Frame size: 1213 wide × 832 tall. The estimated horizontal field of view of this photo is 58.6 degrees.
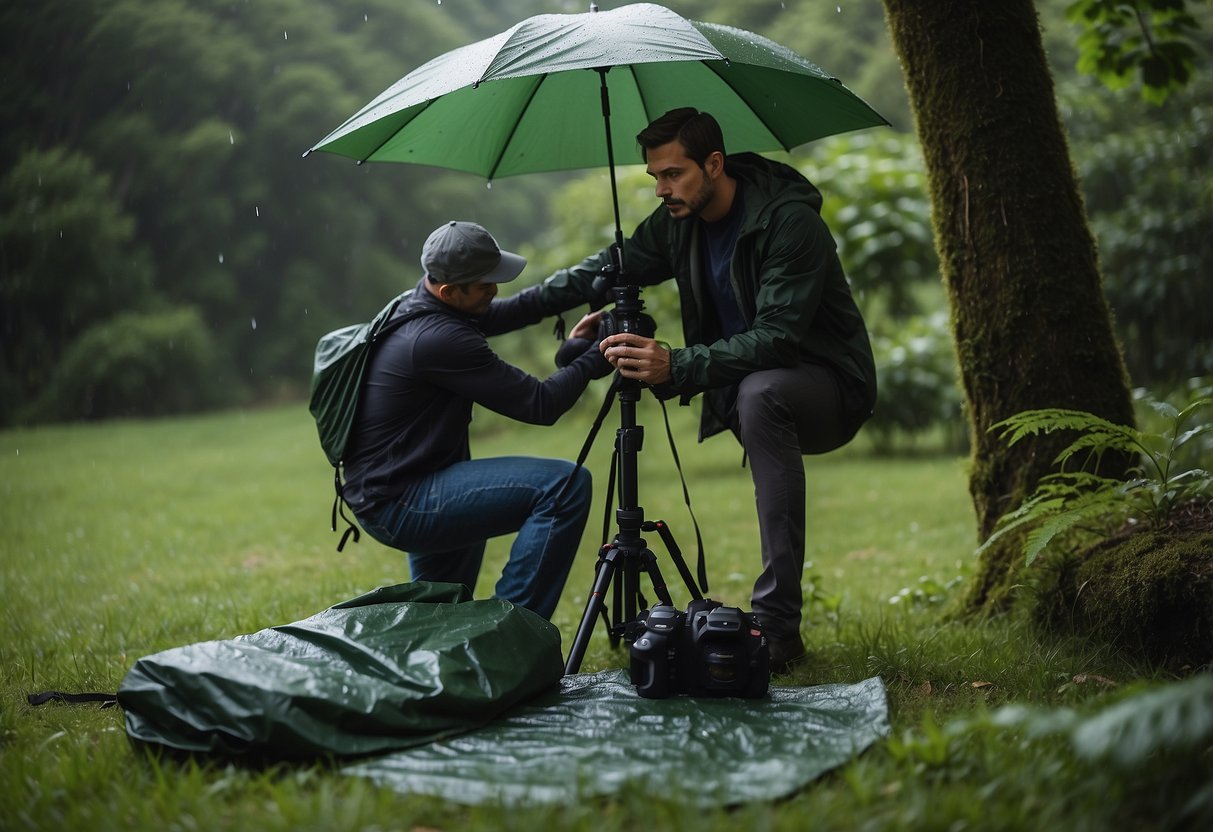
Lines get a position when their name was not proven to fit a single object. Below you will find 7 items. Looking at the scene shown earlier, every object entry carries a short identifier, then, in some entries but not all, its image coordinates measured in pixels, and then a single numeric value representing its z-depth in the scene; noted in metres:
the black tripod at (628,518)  3.42
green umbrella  3.53
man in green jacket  3.47
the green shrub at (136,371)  17.34
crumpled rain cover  2.72
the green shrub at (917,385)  9.12
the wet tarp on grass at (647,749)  2.46
